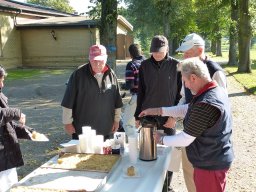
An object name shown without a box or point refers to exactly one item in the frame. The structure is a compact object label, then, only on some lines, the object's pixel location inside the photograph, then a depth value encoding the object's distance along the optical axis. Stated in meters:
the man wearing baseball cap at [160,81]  4.46
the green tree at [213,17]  24.53
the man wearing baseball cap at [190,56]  3.50
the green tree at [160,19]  34.05
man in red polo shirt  2.65
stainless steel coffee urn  3.10
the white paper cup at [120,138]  3.38
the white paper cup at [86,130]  3.19
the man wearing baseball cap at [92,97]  3.90
